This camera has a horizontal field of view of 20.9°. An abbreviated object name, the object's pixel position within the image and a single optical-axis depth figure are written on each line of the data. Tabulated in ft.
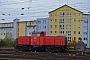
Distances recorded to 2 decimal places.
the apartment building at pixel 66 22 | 294.66
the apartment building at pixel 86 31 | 292.55
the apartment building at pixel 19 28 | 374.92
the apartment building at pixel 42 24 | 308.19
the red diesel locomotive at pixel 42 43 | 133.69
